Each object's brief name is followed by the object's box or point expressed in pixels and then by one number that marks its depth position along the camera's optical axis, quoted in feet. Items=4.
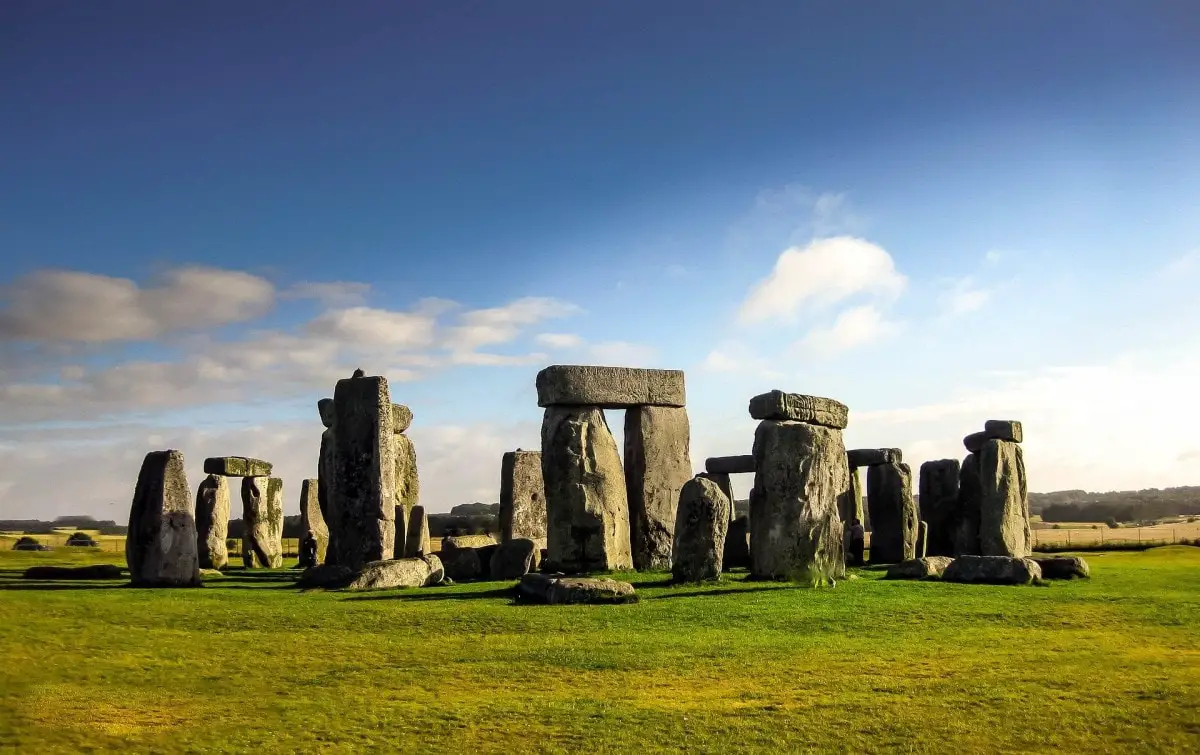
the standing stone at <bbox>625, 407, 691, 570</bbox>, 54.80
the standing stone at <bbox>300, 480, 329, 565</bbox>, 72.54
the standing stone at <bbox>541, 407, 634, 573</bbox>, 50.72
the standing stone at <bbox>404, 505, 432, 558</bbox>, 63.57
